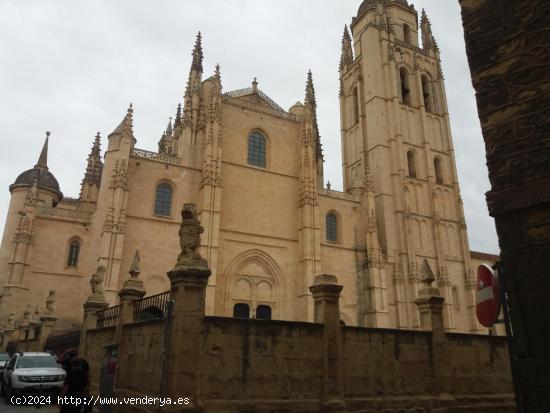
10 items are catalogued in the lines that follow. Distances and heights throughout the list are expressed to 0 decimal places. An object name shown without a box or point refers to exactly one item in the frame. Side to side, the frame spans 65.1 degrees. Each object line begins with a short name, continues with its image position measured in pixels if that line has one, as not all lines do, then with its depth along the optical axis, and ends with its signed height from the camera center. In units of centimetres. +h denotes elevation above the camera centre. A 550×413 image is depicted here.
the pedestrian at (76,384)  631 -41
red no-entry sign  322 +46
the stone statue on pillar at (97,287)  1341 +210
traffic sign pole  284 +13
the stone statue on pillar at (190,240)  770 +205
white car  1128 -51
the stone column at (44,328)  1745 +102
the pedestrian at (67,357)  721 -4
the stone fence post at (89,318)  1289 +106
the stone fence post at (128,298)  992 +127
